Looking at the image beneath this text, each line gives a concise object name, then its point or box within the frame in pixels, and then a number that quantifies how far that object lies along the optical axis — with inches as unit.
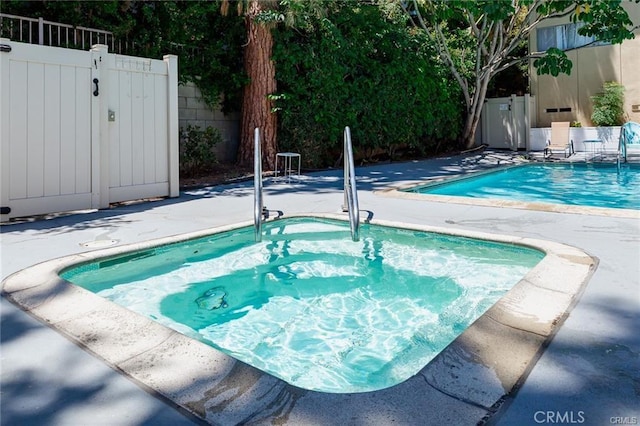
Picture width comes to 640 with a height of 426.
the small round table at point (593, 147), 587.6
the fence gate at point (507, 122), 621.9
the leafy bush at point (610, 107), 599.5
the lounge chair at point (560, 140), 503.7
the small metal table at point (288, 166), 356.1
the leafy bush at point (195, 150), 343.9
